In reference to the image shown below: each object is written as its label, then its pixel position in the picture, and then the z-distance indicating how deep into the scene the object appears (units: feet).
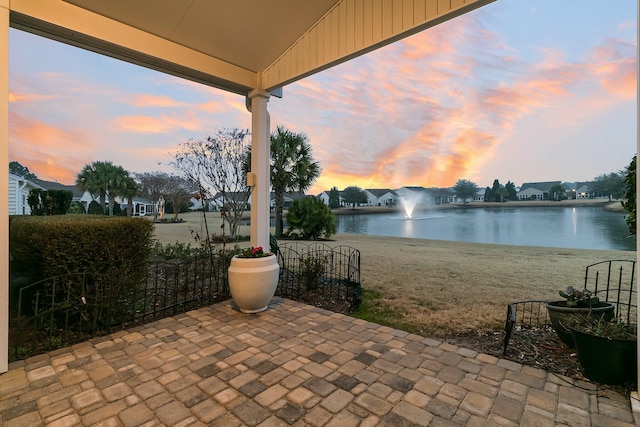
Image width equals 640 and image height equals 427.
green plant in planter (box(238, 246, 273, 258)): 11.87
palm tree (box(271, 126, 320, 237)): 40.81
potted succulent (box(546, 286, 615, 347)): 8.09
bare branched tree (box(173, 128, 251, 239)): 26.73
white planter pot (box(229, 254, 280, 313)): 11.00
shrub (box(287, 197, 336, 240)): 41.32
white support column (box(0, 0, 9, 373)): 7.01
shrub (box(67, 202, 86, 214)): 19.71
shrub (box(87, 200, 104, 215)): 19.24
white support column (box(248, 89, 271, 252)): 13.55
